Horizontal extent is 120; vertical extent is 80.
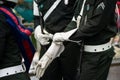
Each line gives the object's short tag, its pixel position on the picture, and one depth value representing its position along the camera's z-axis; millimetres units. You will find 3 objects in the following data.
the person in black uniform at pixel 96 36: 3203
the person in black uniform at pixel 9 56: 3206
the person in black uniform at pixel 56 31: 3956
